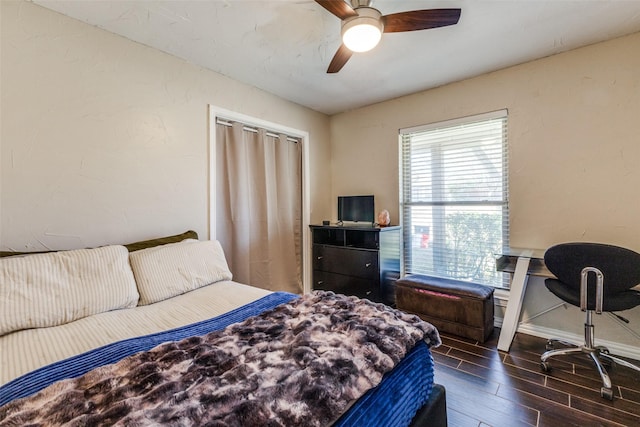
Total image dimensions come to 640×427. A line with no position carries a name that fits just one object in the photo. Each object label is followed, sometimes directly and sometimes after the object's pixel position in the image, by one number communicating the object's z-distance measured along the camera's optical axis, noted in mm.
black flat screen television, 3398
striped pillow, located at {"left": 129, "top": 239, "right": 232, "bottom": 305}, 1758
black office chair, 1729
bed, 771
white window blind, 2746
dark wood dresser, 2947
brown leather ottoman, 2373
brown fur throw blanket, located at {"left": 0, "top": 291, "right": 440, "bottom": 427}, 732
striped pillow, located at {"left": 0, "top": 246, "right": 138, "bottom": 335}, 1318
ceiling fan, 1562
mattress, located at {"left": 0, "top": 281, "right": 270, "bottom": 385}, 1109
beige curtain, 2842
